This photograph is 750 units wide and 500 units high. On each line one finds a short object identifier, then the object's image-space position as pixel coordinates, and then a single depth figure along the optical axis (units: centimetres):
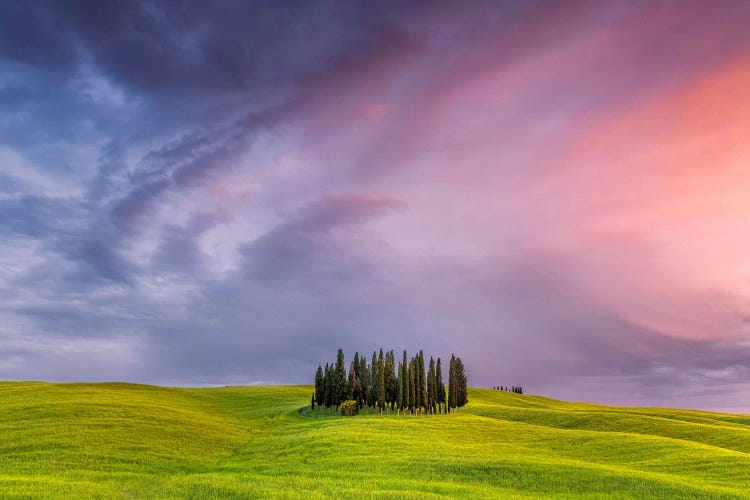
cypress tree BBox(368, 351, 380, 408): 9681
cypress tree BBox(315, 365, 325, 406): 9694
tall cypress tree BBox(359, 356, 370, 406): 9881
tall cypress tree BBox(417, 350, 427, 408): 9744
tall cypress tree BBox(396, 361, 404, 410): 9381
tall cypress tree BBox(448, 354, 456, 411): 10375
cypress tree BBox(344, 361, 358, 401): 9812
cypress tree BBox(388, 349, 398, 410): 9594
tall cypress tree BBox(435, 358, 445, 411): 10312
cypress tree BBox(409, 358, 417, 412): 9521
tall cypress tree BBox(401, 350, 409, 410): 9412
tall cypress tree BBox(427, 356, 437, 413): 9956
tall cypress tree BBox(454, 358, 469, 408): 10462
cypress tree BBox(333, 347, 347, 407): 9588
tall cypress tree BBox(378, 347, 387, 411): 9450
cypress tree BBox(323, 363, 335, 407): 9556
